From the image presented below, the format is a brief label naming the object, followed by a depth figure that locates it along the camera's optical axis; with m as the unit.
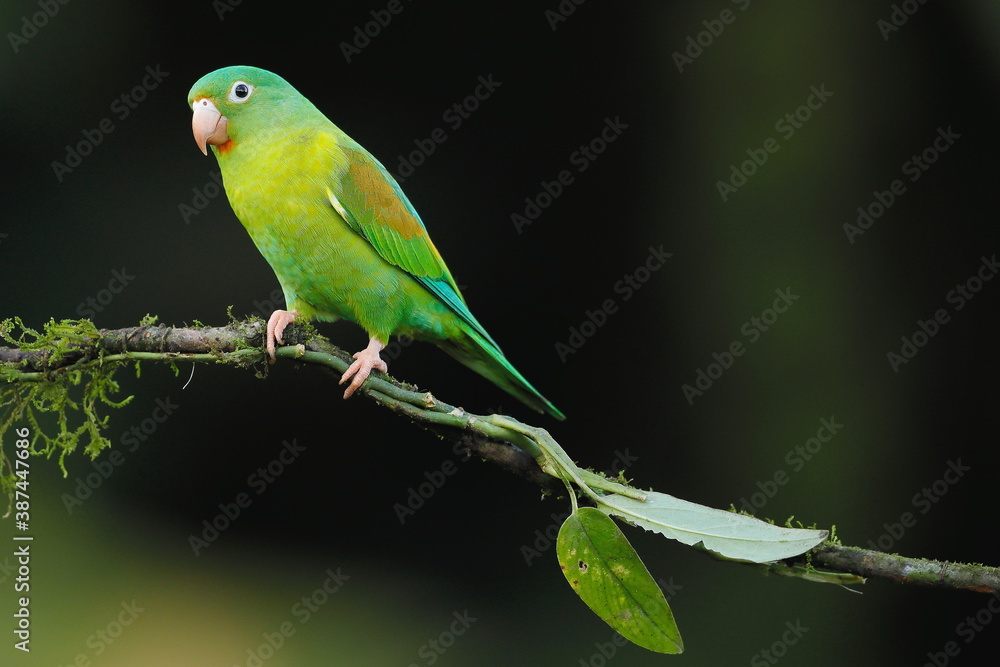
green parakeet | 6.34
